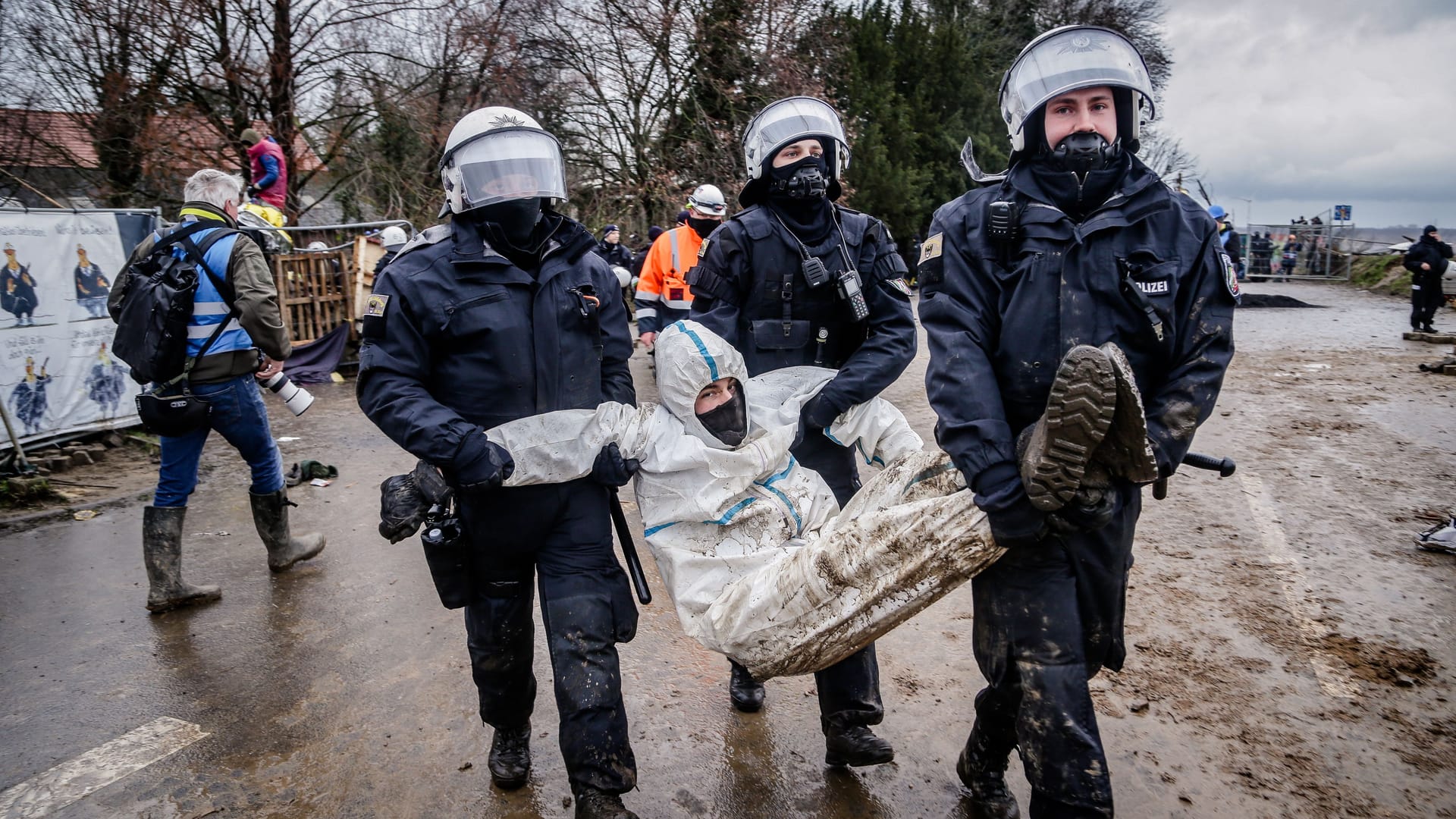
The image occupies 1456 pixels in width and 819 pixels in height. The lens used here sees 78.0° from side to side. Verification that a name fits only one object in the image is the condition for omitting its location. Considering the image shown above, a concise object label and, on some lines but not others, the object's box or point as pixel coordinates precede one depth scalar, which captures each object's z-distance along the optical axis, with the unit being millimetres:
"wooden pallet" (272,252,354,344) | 10844
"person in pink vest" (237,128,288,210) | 10375
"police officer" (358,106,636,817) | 2684
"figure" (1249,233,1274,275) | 27125
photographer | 4410
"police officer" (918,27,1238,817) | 2252
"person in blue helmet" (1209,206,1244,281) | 19672
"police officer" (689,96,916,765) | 3395
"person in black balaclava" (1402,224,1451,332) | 13789
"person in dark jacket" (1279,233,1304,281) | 27359
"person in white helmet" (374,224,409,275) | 10492
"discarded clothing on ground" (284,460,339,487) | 6672
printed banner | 6703
